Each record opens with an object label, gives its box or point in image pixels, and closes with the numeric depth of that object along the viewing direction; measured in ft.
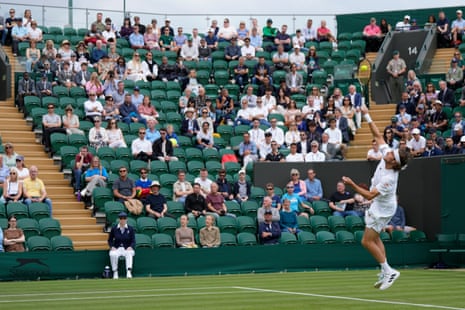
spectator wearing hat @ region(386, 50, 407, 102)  103.19
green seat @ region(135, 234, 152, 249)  71.77
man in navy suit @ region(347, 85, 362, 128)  95.96
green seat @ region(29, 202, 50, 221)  72.02
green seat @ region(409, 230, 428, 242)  80.89
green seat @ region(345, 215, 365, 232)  81.00
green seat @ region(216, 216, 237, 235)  76.74
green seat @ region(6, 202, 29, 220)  70.79
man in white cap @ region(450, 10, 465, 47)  110.22
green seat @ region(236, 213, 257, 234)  77.66
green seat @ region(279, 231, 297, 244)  76.43
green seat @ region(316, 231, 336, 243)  77.97
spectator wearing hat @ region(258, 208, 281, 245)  76.07
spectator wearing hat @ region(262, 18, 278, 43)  115.65
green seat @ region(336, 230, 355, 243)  78.43
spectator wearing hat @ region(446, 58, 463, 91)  96.07
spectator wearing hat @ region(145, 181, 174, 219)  75.41
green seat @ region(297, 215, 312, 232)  79.51
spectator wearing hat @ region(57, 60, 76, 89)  91.53
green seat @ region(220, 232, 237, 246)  74.95
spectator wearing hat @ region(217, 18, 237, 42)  112.88
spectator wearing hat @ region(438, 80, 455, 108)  92.58
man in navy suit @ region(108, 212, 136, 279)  67.97
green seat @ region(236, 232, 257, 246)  75.92
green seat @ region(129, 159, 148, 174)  81.00
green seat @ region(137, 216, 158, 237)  73.72
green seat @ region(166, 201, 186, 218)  77.05
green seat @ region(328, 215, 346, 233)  80.69
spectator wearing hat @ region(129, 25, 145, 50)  106.11
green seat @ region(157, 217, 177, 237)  74.33
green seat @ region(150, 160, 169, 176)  82.07
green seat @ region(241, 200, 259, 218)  79.92
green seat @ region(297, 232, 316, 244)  77.14
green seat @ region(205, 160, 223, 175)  84.64
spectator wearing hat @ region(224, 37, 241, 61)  106.63
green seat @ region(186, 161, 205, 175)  83.87
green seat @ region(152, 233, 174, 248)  72.59
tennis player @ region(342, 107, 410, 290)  45.52
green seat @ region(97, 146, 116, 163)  81.51
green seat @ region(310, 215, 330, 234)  80.07
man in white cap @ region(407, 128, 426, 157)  86.09
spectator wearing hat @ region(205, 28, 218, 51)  109.70
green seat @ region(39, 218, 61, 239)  70.85
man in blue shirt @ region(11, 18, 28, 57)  100.07
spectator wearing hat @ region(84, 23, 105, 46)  102.94
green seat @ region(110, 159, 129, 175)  80.02
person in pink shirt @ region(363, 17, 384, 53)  115.96
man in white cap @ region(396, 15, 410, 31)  113.39
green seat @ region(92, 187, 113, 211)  76.54
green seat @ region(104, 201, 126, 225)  74.66
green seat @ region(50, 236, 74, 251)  69.36
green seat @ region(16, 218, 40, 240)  69.51
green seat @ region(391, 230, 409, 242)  80.28
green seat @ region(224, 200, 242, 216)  79.46
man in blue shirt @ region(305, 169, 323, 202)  84.48
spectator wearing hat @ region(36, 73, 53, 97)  89.04
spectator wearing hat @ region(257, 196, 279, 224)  76.59
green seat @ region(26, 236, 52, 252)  67.97
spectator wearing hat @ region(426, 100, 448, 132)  89.20
